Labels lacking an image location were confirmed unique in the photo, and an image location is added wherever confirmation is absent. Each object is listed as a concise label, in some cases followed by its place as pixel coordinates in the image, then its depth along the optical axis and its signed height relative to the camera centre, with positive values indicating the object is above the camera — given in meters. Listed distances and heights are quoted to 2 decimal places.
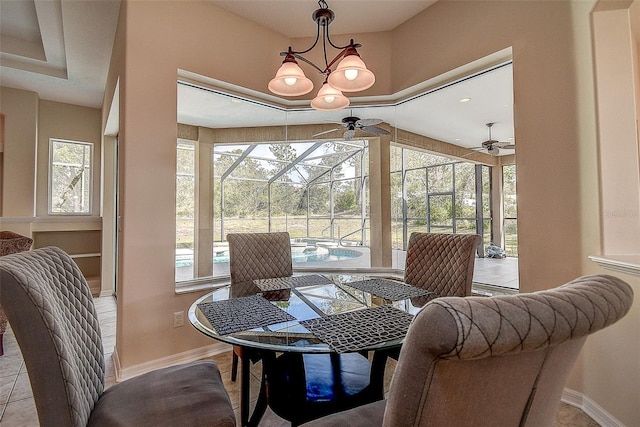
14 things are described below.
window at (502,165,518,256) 2.97 +0.40
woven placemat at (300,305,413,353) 1.20 -0.46
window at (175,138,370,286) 3.13 +0.27
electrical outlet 2.56 -0.80
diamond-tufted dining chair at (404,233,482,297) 2.10 -0.30
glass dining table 1.23 -0.46
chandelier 1.90 +0.92
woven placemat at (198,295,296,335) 1.38 -0.45
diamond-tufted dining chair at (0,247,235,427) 0.94 -0.51
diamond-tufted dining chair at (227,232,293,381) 2.44 -0.29
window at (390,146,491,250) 4.39 +0.32
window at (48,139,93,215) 4.70 +0.71
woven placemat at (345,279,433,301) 1.90 -0.45
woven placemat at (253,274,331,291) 2.10 -0.44
